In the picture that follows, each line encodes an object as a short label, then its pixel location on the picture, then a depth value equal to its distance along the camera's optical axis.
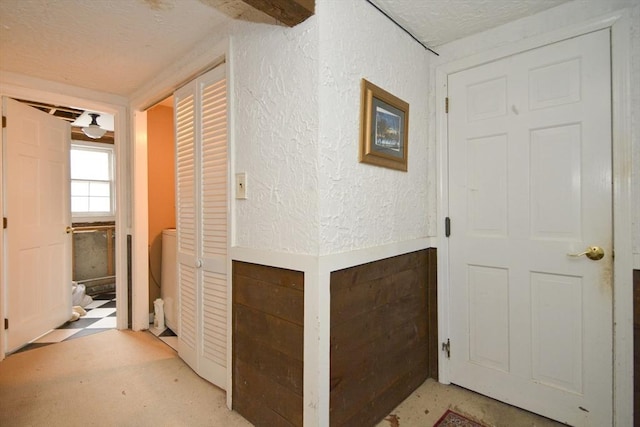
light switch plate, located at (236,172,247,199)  1.58
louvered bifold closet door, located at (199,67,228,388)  1.81
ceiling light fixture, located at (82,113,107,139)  3.23
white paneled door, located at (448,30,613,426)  1.47
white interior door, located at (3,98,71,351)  2.42
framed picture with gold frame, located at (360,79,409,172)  1.45
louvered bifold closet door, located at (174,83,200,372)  2.06
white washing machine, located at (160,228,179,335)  2.71
